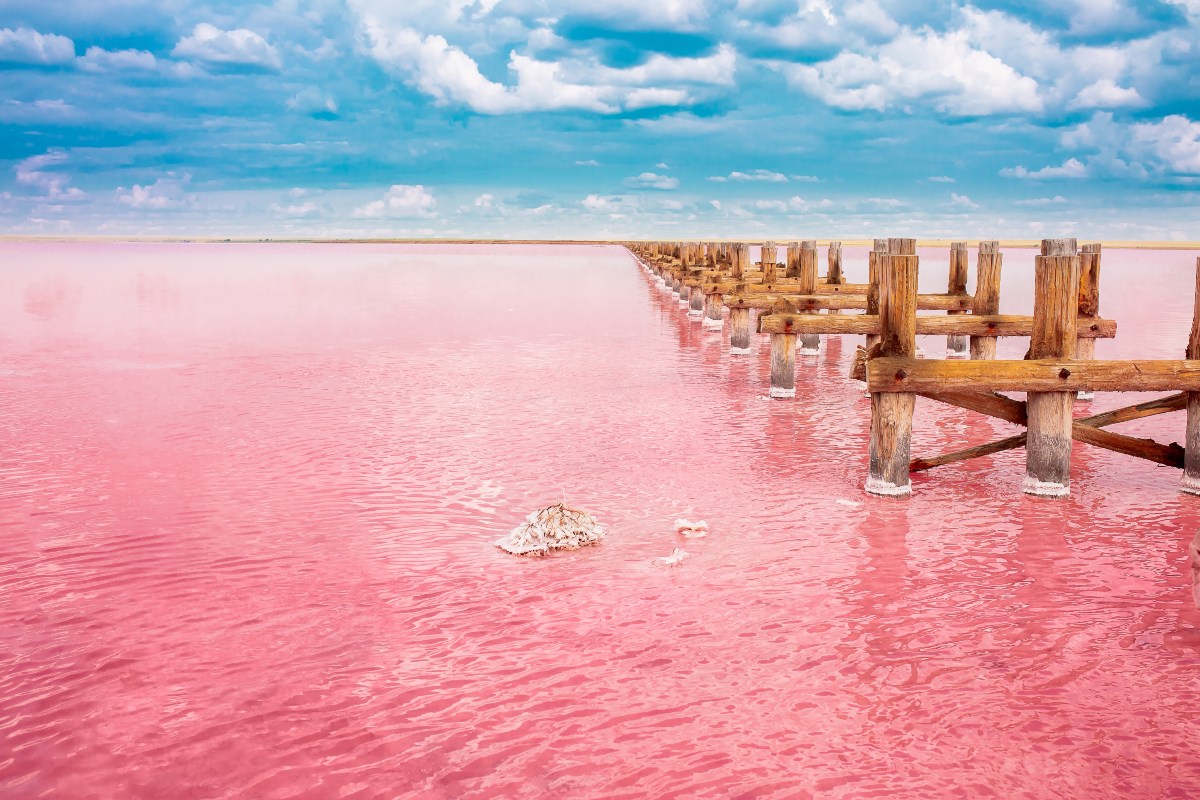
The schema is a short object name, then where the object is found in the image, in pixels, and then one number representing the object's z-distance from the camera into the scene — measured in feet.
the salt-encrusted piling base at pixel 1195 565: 13.28
